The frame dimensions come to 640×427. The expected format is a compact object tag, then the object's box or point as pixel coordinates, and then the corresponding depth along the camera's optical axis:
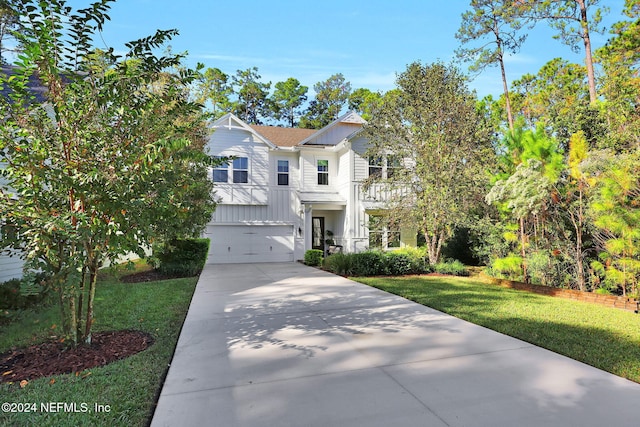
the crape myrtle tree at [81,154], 3.72
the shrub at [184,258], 12.12
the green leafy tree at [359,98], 31.54
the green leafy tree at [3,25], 9.51
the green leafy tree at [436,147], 12.40
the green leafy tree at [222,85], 29.24
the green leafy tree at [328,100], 34.34
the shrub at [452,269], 12.78
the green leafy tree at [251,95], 33.69
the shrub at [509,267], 10.45
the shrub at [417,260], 12.80
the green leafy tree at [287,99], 35.00
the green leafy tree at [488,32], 15.84
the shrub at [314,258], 15.06
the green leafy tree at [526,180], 9.41
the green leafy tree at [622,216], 7.44
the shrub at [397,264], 12.32
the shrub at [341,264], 12.16
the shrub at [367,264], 12.05
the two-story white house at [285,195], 16.48
